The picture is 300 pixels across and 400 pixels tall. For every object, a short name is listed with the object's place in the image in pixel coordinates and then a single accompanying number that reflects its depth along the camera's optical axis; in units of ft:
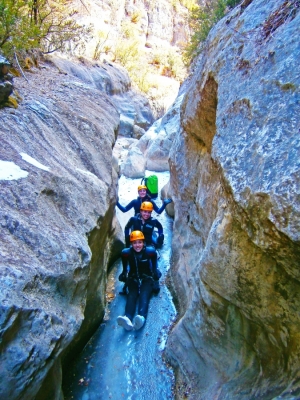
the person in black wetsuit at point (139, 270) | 20.31
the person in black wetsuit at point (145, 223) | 25.60
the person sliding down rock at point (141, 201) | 28.30
